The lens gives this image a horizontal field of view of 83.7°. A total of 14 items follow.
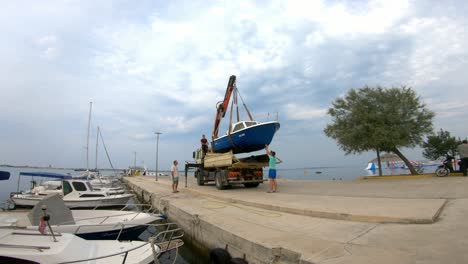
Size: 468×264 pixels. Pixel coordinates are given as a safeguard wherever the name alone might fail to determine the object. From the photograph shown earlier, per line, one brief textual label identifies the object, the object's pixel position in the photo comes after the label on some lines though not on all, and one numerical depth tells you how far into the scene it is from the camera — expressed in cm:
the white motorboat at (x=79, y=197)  1509
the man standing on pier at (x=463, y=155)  1184
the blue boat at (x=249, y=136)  1312
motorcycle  1365
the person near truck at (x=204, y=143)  1782
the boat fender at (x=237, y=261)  453
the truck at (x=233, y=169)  1357
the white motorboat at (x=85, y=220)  638
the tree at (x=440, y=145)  2236
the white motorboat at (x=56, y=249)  399
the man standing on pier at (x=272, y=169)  1152
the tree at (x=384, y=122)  1683
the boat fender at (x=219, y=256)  501
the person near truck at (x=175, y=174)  1539
